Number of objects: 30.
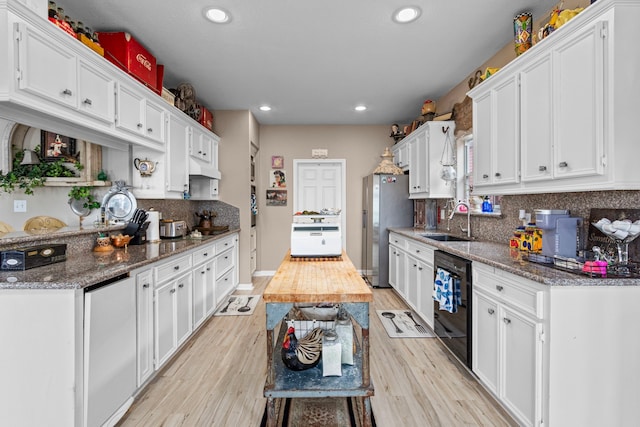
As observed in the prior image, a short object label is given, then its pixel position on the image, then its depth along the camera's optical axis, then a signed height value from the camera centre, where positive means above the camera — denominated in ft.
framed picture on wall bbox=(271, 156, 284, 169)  17.89 +2.85
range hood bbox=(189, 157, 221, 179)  12.11 +1.72
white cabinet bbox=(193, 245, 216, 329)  9.94 -2.48
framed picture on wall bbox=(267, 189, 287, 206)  17.95 +0.85
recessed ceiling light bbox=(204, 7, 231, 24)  7.50 +4.82
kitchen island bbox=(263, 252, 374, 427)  5.14 -2.02
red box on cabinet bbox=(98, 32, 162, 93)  8.18 +4.25
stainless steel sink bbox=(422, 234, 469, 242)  11.76 -0.94
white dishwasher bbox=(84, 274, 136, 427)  5.18 -2.51
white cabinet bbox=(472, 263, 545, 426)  5.24 -2.43
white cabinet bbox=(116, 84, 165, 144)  7.90 +2.71
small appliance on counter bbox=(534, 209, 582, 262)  6.16 -0.39
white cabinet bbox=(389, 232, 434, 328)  10.19 -2.30
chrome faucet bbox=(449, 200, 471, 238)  11.08 +0.02
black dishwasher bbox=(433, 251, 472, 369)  7.48 -2.39
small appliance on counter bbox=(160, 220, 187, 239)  11.12 -0.62
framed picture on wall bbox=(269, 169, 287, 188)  17.92 +1.94
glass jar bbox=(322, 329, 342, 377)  5.74 -2.71
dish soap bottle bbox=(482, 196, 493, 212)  9.92 +0.24
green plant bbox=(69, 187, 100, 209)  7.61 +0.38
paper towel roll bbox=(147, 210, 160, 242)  9.93 -0.50
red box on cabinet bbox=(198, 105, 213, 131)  13.61 +4.19
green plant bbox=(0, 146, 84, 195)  5.98 +0.76
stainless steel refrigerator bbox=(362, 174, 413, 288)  15.29 +0.02
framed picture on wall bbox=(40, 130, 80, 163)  6.59 +1.41
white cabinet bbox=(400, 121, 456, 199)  12.41 +2.35
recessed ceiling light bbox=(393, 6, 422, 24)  7.48 +4.85
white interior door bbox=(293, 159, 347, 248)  18.21 +1.57
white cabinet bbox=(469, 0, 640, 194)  4.87 +1.92
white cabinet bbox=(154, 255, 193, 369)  7.53 -2.50
